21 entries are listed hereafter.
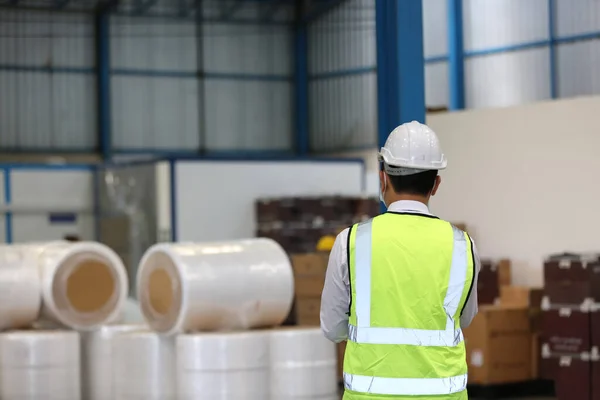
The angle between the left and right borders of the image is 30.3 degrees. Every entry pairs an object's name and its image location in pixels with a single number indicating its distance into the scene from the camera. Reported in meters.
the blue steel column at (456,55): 20.11
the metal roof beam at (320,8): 23.43
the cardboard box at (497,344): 10.08
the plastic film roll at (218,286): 6.82
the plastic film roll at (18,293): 7.67
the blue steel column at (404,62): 6.48
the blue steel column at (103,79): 22.58
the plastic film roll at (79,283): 7.82
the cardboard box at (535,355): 10.35
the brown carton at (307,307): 10.85
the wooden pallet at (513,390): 10.23
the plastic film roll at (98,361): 7.90
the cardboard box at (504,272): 10.96
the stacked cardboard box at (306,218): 14.24
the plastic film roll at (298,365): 6.79
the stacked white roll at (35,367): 7.50
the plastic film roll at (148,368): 7.12
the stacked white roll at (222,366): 6.68
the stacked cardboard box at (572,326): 9.17
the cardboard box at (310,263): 10.80
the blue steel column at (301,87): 24.33
